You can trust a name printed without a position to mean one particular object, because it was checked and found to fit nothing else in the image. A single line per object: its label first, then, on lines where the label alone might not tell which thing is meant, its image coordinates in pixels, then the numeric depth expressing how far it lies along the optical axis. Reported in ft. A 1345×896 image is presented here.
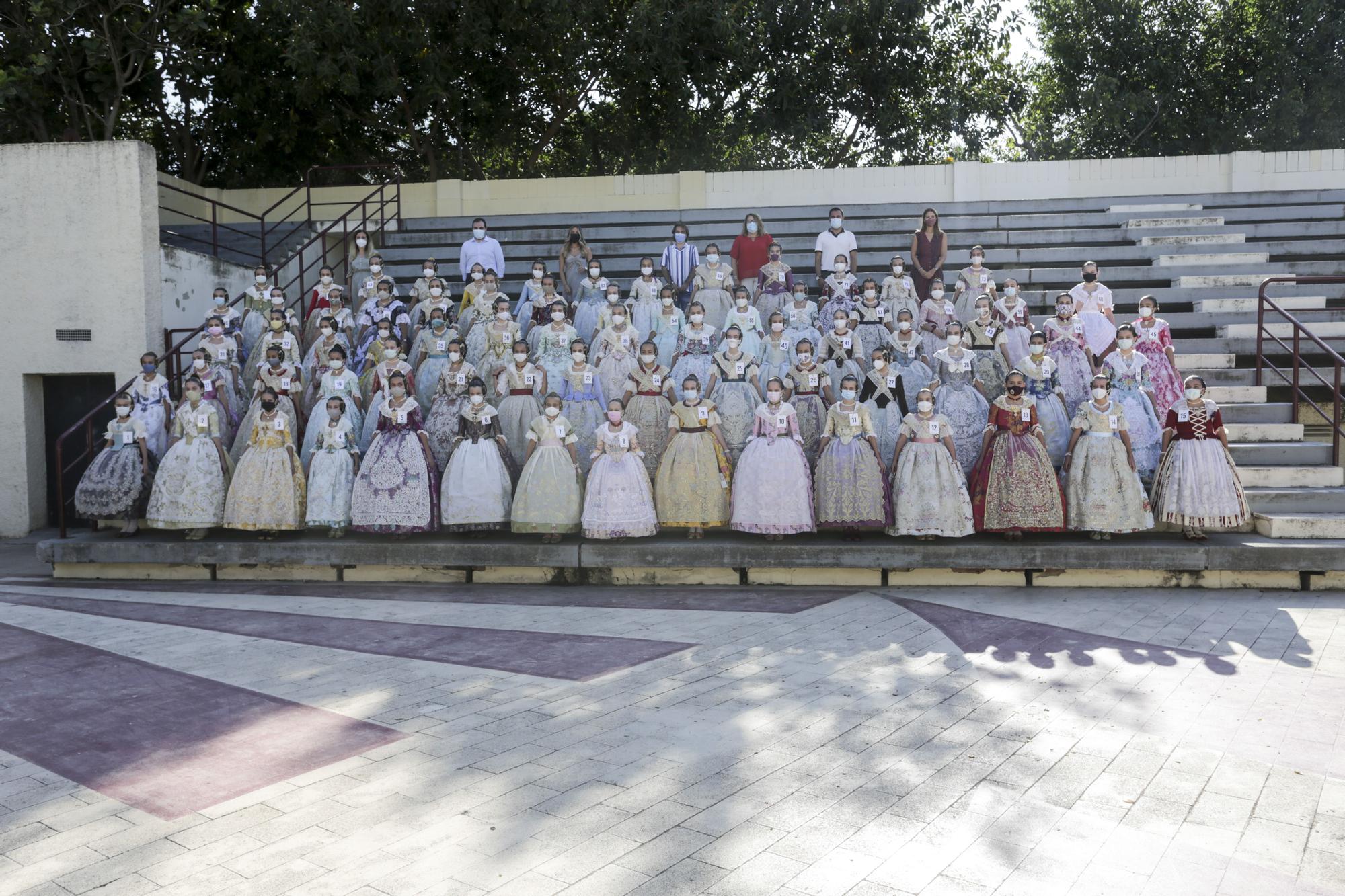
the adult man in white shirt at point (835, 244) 42.88
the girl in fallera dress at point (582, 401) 34.27
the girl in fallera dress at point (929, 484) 29.22
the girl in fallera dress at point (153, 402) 36.27
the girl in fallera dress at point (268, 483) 32.63
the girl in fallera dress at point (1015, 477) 29.01
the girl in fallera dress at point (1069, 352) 34.12
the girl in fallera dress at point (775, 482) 30.01
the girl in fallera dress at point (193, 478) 33.27
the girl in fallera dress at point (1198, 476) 28.37
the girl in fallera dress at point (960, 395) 31.99
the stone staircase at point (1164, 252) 35.19
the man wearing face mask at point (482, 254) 46.14
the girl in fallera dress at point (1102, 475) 28.73
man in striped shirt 43.70
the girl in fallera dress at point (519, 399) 34.40
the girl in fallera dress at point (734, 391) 33.53
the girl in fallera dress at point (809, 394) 32.96
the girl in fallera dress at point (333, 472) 32.48
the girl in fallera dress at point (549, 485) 30.91
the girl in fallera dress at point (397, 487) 31.83
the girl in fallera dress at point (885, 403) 32.99
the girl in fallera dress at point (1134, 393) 31.45
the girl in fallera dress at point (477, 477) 31.68
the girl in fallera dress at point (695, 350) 35.04
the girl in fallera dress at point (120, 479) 34.45
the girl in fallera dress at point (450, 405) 34.22
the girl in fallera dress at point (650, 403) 33.65
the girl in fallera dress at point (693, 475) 30.91
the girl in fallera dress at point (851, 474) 29.86
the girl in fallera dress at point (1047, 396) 32.09
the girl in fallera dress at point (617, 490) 30.35
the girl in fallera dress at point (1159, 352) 34.14
